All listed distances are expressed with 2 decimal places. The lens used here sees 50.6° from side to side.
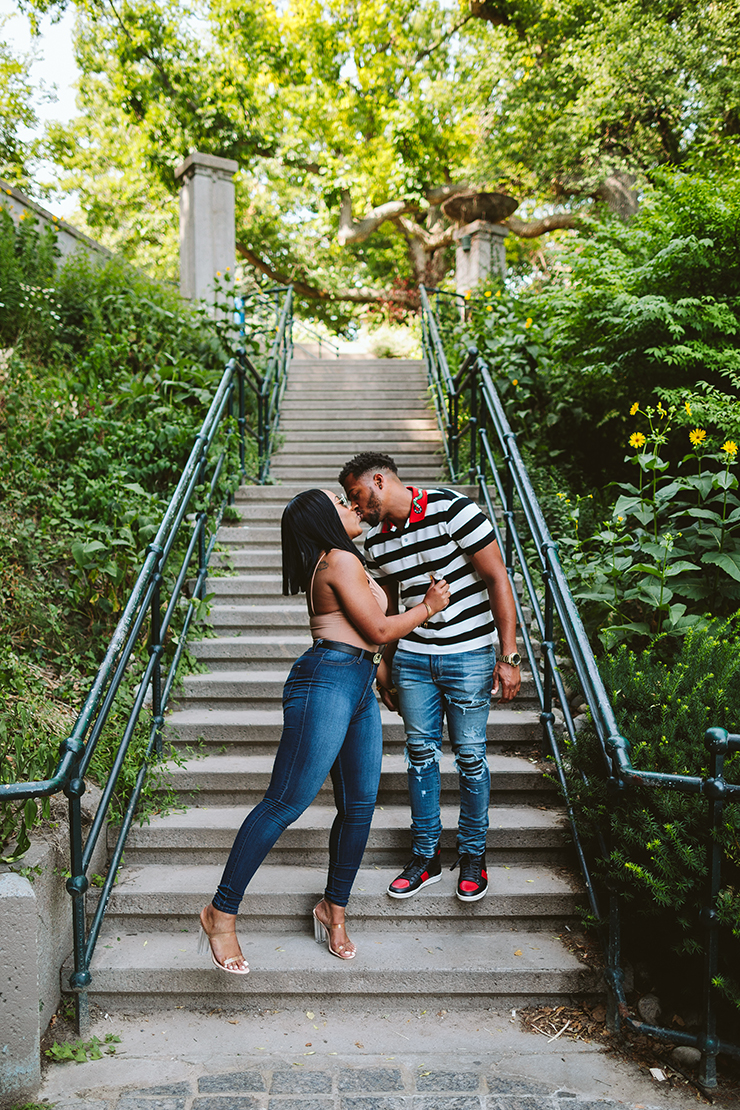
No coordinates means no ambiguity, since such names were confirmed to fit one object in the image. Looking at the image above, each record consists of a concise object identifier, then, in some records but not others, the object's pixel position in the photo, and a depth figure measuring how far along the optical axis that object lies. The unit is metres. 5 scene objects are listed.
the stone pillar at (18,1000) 2.25
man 2.78
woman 2.49
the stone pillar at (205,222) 10.07
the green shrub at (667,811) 2.32
